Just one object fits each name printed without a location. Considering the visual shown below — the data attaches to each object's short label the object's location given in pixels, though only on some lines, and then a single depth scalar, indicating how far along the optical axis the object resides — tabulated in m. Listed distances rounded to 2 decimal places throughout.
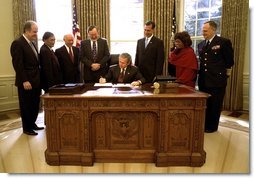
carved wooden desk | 2.52
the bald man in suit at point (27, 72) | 3.35
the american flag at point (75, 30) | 5.14
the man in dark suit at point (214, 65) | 3.48
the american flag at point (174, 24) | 5.29
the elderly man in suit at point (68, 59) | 3.91
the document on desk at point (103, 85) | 3.11
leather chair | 4.42
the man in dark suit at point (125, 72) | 3.38
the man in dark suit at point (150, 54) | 3.87
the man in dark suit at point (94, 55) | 3.89
